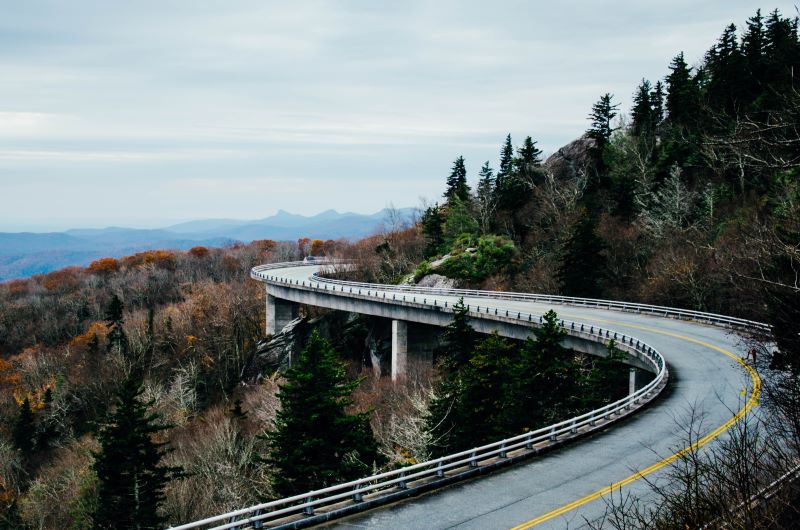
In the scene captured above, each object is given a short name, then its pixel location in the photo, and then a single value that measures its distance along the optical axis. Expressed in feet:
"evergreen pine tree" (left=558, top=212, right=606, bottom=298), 189.57
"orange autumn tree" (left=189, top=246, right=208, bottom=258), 514.68
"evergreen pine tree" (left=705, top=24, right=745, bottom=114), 217.36
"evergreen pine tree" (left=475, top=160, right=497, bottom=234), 263.70
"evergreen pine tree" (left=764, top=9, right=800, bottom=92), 178.43
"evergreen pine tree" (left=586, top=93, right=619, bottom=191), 252.42
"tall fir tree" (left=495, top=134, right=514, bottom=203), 272.92
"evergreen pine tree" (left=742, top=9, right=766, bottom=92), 211.61
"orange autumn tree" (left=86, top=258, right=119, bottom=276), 485.56
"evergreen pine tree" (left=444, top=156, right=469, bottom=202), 322.75
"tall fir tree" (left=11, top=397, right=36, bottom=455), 209.87
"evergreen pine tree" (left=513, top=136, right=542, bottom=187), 269.44
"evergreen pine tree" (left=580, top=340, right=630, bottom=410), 97.66
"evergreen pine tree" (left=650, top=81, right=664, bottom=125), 269.89
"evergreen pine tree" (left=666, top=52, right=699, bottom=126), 235.40
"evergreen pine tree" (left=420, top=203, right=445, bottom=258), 279.49
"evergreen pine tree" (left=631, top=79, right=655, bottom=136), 253.06
